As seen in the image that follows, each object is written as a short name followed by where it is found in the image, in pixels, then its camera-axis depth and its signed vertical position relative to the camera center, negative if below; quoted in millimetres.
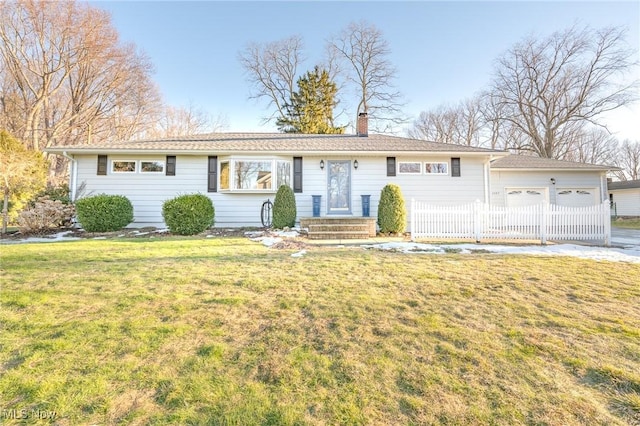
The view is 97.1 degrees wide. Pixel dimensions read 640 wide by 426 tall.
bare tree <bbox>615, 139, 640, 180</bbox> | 32812 +7357
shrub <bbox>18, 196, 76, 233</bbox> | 8250 +250
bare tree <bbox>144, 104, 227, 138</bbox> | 25156 +9386
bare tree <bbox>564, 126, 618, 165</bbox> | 28359 +7725
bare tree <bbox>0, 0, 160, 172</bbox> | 16734 +9976
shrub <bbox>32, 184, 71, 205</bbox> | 9391 +995
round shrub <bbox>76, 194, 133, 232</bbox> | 8375 +313
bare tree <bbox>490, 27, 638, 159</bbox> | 20016 +10472
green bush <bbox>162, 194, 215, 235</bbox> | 8172 +253
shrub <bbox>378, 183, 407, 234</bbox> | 8859 +311
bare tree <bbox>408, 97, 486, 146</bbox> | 27656 +9952
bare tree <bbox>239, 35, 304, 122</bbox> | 24359 +13378
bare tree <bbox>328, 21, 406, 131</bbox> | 22750 +12167
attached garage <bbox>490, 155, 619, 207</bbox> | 12984 +1714
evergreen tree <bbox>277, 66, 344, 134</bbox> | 22172 +9498
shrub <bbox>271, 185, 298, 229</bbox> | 9090 +428
